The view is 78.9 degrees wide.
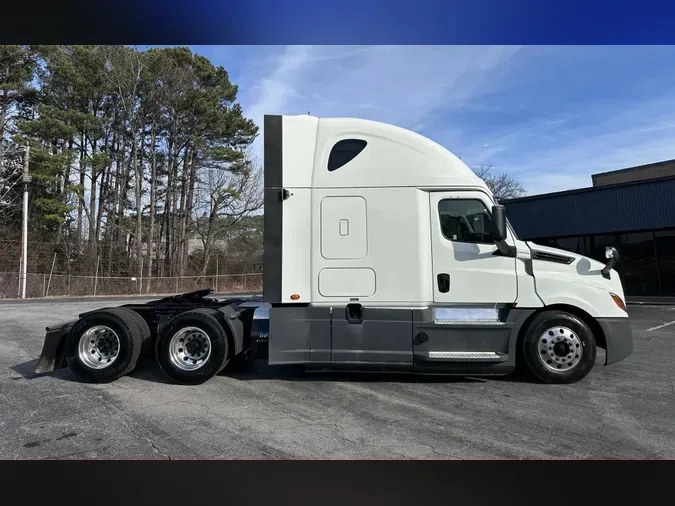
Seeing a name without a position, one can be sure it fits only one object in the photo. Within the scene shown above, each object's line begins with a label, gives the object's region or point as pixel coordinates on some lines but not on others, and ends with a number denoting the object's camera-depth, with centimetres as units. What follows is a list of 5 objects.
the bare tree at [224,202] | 3539
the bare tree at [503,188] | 4500
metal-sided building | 1722
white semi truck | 561
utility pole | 2508
